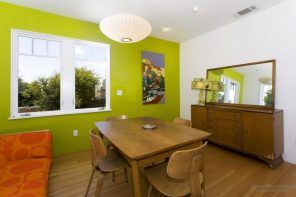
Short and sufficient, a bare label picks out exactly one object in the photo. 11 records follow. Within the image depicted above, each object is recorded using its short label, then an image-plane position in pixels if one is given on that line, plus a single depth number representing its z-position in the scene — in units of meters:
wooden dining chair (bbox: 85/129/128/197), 1.51
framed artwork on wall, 3.92
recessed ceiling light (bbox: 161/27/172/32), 3.50
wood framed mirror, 2.75
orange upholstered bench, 1.48
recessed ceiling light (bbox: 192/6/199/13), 2.66
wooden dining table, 1.22
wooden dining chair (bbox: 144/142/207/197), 1.19
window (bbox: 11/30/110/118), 2.67
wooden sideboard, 2.39
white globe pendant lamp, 1.68
